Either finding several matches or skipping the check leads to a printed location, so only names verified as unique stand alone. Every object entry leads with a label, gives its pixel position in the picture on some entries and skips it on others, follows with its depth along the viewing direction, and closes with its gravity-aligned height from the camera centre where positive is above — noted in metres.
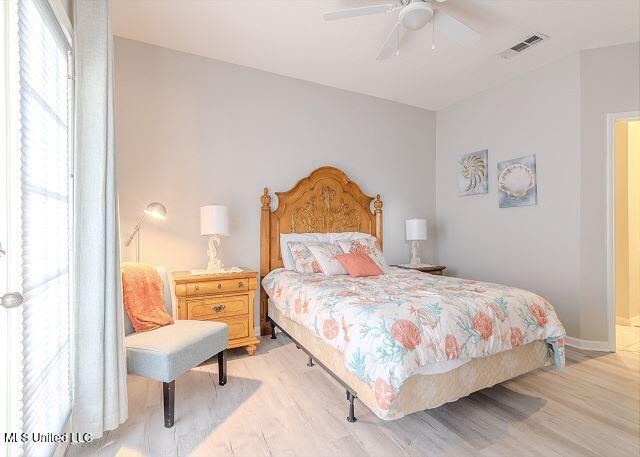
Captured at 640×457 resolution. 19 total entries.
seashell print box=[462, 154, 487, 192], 4.18 +0.78
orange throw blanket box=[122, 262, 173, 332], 2.18 -0.47
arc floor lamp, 2.67 +0.16
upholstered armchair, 1.84 -0.73
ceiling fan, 2.16 +1.48
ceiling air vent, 2.99 +1.78
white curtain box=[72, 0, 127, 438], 1.61 -0.05
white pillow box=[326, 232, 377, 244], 3.71 -0.08
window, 1.14 +0.08
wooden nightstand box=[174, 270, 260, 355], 2.69 -0.61
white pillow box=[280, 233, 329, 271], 3.47 -0.11
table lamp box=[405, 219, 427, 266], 4.23 -0.04
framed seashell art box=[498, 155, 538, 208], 3.60 +0.54
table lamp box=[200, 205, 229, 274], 2.98 +0.05
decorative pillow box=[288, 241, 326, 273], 3.31 -0.32
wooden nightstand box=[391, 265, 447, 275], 4.00 -0.49
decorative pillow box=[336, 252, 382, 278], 3.10 -0.35
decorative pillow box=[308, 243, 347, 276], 3.19 -0.30
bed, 1.62 -0.61
